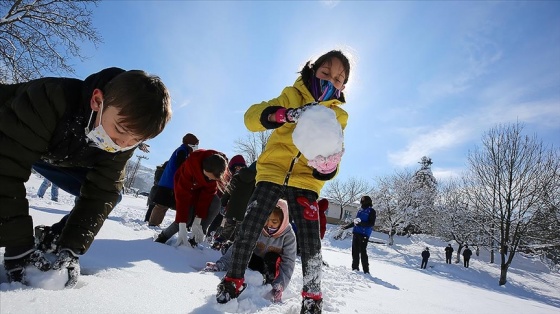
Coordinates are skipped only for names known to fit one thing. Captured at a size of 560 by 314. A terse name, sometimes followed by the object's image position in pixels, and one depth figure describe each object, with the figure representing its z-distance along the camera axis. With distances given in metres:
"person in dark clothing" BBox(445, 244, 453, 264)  20.20
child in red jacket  3.38
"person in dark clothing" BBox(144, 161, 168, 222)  5.72
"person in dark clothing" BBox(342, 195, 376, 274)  6.45
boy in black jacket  1.16
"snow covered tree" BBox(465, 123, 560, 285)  14.59
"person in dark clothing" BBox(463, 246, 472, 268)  19.56
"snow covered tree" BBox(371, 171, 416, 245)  30.27
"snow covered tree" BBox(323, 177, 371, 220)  46.72
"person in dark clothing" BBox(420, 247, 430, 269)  17.56
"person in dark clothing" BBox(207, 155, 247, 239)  4.20
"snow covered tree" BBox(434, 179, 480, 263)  23.58
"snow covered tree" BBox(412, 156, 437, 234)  31.39
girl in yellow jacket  1.61
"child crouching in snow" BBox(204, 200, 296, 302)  2.56
